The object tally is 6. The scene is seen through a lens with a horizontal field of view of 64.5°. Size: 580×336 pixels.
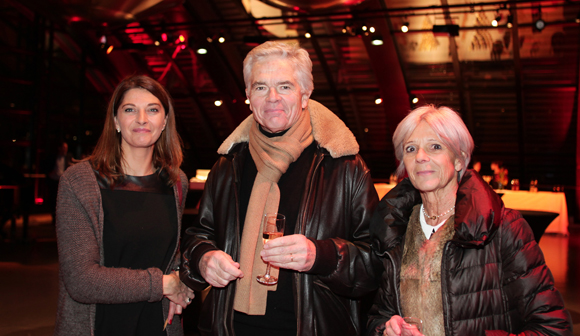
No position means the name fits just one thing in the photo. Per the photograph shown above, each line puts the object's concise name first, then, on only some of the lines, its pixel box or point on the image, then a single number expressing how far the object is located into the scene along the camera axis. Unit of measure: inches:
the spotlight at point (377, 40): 426.6
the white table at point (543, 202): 363.3
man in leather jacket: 68.9
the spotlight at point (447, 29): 397.6
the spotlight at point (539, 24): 393.4
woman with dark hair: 73.0
